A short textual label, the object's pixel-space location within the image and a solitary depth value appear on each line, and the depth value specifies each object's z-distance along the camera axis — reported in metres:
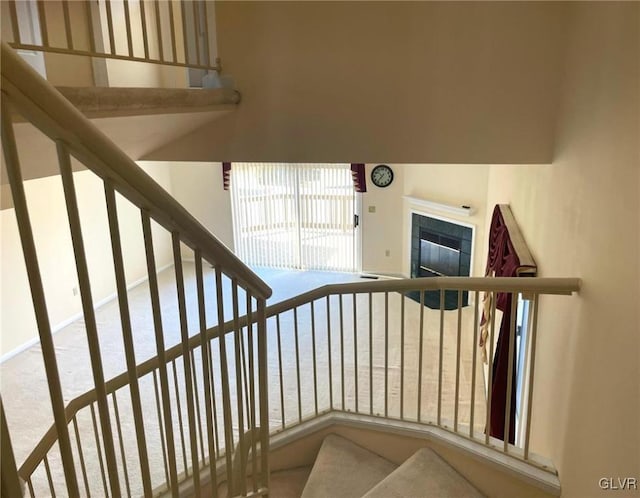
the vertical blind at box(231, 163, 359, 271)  7.57
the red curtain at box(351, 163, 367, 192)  7.17
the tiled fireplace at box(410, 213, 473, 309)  6.49
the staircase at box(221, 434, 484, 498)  2.07
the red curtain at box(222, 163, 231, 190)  7.67
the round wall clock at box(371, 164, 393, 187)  7.30
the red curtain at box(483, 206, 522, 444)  2.91
